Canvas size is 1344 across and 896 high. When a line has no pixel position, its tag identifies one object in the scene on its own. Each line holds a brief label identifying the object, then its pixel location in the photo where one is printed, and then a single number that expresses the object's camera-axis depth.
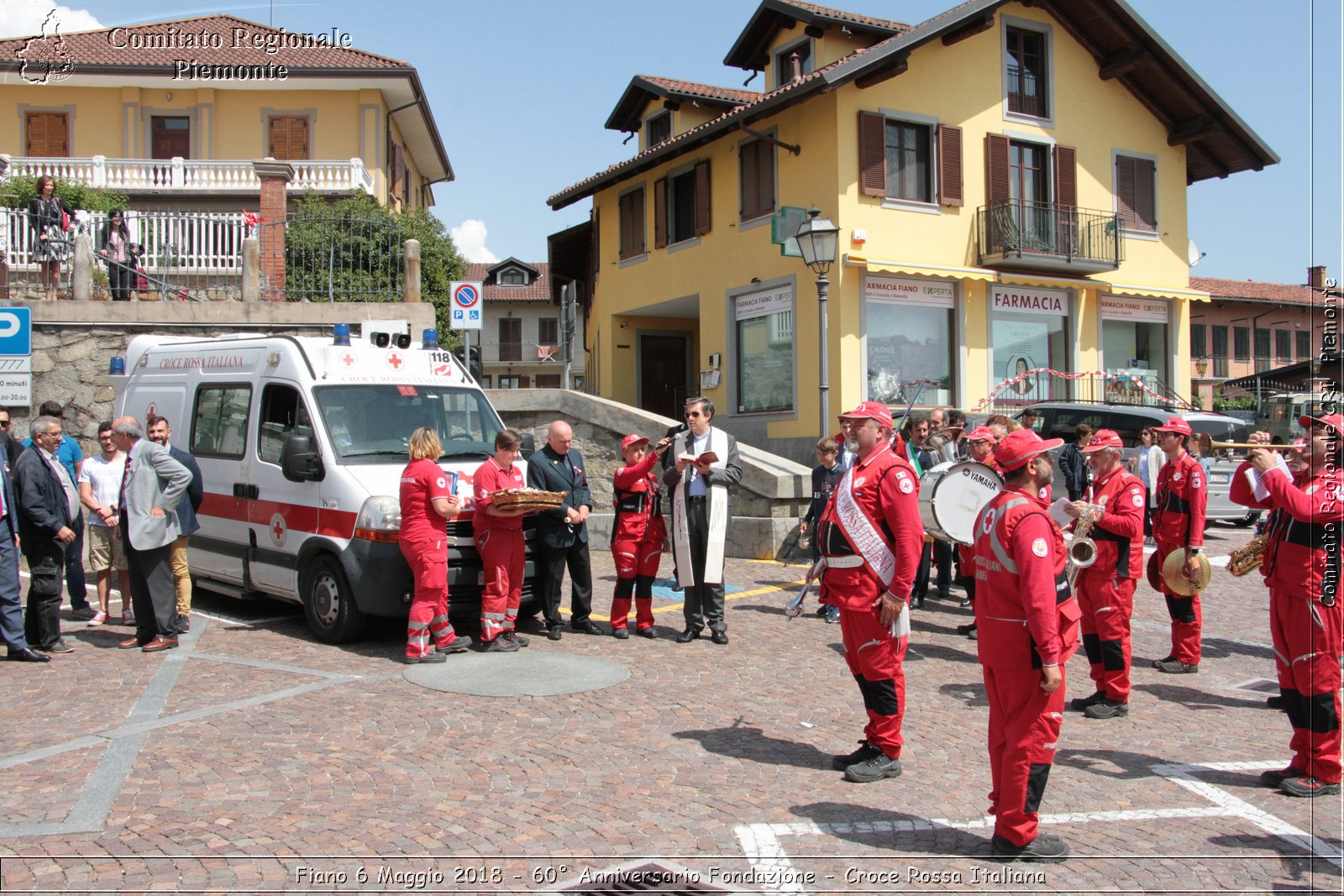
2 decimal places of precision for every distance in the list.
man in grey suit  8.02
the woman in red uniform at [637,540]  8.92
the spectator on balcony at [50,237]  14.59
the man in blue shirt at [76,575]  9.38
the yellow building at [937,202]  20.22
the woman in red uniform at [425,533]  7.66
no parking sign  14.24
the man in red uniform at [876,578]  5.36
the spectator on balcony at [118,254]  14.55
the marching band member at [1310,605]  5.34
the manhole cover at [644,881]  4.10
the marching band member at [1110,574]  6.91
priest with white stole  8.73
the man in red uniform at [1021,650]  4.29
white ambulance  8.10
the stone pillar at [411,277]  15.25
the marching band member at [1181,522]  7.63
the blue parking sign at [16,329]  13.91
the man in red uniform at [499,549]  8.08
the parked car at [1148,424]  16.59
